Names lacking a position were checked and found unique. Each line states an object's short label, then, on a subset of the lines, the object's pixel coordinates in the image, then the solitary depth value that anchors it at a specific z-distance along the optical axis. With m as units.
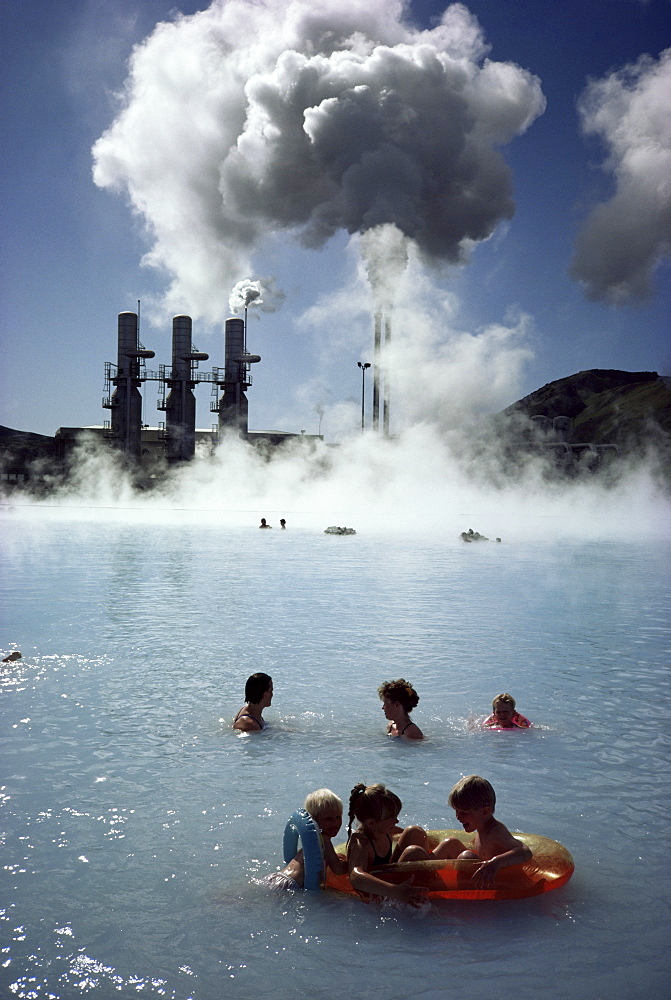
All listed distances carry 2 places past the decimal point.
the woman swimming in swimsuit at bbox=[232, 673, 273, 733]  6.96
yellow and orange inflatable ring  4.20
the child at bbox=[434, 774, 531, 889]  4.14
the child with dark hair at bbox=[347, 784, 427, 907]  4.16
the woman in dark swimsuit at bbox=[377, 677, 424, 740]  6.65
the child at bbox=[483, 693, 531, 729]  7.20
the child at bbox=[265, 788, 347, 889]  4.31
